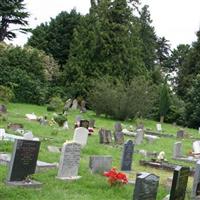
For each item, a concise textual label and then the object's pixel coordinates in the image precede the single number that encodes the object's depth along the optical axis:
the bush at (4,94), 34.20
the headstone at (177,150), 19.61
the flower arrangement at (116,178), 11.41
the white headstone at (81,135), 19.00
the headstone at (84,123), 23.48
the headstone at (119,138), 21.74
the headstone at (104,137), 20.95
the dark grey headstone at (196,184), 11.88
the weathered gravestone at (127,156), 14.87
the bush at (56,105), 39.06
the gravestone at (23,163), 10.64
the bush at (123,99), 38.97
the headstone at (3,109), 29.58
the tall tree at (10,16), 53.00
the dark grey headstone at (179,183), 10.04
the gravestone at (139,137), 22.85
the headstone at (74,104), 45.30
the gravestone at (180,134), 30.74
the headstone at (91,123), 28.11
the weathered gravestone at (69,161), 12.03
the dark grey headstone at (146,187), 9.46
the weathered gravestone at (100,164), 13.17
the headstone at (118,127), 26.90
